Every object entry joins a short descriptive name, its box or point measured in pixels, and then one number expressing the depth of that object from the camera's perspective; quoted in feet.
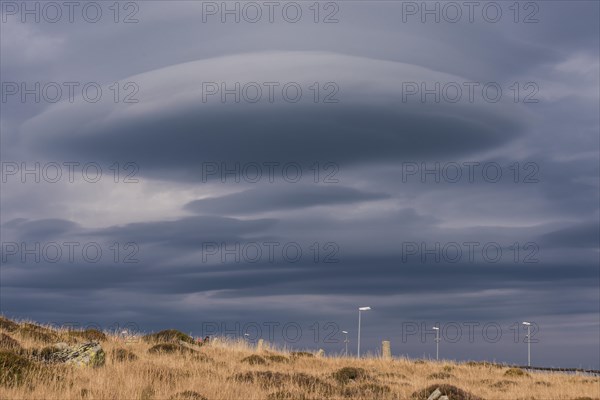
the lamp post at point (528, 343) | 241.35
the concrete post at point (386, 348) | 143.33
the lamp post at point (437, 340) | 292.61
